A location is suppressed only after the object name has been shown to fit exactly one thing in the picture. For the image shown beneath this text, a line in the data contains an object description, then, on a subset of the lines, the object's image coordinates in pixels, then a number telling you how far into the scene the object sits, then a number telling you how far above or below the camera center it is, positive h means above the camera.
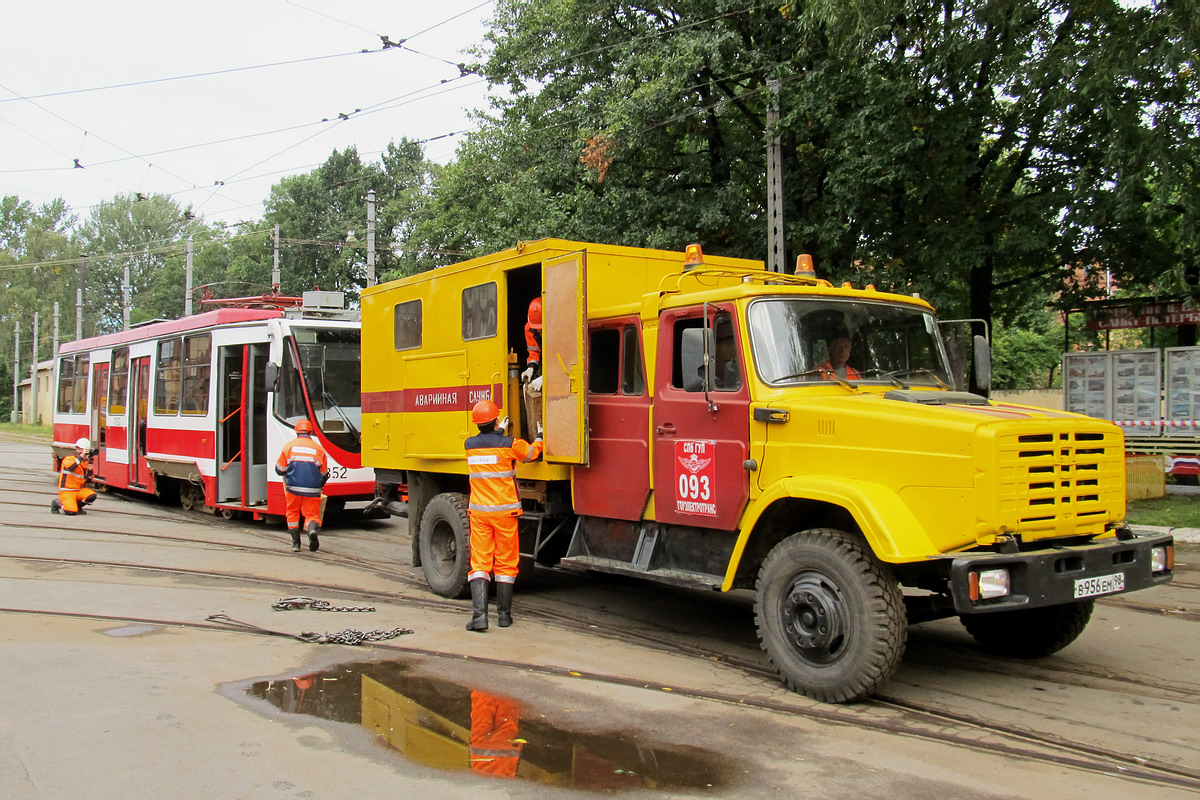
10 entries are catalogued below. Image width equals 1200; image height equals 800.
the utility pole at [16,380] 65.85 +1.91
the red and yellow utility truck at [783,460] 5.46 -0.32
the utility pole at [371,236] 25.48 +4.72
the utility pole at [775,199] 14.78 +3.20
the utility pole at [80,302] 44.97 +5.15
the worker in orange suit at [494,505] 7.75 -0.75
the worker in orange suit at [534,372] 8.09 +0.32
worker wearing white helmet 15.22 -1.23
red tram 13.57 +0.13
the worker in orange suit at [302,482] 11.80 -0.88
